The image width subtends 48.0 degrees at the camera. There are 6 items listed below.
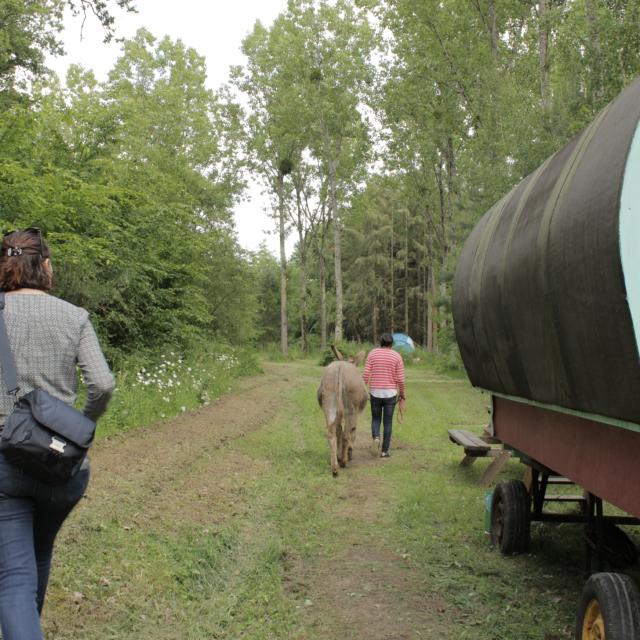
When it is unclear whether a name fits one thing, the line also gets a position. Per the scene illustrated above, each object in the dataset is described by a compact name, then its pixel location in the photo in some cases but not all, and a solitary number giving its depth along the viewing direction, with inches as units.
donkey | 426.0
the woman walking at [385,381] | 469.7
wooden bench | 361.4
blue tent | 1689.2
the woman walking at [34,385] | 119.6
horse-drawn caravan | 122.6
